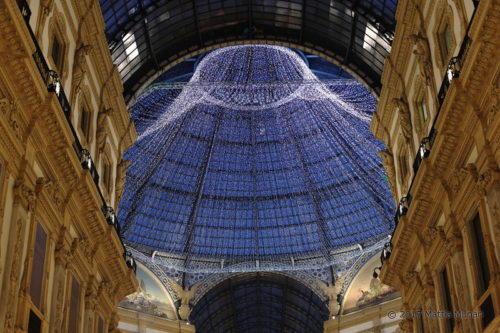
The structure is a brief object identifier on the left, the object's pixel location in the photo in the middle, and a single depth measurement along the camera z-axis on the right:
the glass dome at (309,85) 48.38
